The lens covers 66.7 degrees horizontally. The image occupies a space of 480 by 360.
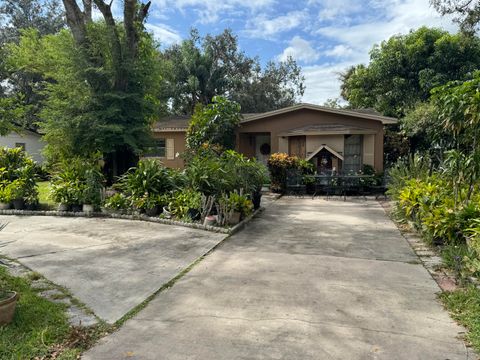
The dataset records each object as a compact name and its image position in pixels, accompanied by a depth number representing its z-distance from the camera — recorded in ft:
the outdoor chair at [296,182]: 46.19
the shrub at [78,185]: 32.78
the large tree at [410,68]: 64.13
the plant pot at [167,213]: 28.92
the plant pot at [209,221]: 26.17
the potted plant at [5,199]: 33.97
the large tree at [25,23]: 94.43
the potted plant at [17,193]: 33.88
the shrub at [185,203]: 27.84
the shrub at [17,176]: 34.28
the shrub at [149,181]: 31.76
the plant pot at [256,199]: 34.04
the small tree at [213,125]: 52.90
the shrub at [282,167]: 46.91
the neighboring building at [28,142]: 74.64
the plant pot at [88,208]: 32.15
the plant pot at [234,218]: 27.14
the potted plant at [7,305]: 10.92
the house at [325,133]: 51.01
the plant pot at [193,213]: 27.84
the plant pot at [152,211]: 30.30
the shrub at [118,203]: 31.65
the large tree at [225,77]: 91.09
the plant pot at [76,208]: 32.83
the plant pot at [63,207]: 32.73
